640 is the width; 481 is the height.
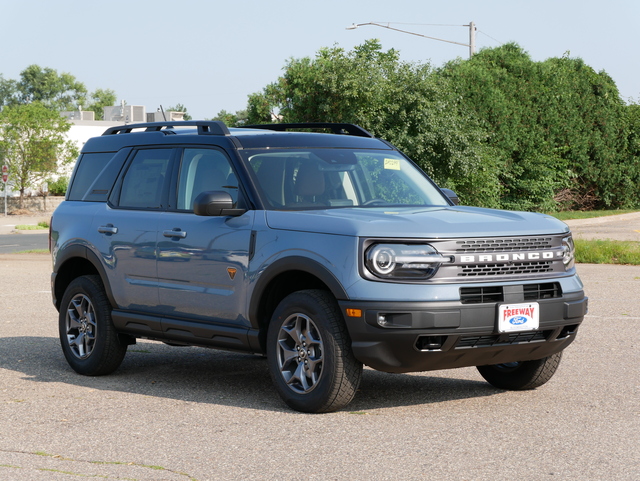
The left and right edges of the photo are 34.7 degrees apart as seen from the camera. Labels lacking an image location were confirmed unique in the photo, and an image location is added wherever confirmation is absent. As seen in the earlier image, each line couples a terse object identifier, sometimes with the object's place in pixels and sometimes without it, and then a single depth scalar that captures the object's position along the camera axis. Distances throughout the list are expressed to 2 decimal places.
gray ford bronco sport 6.27
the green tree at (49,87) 136.62
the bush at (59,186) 55.04
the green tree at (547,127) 39.97
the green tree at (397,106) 33.41
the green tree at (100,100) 143.68
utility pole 42.91
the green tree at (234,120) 55.68
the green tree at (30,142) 52.50
